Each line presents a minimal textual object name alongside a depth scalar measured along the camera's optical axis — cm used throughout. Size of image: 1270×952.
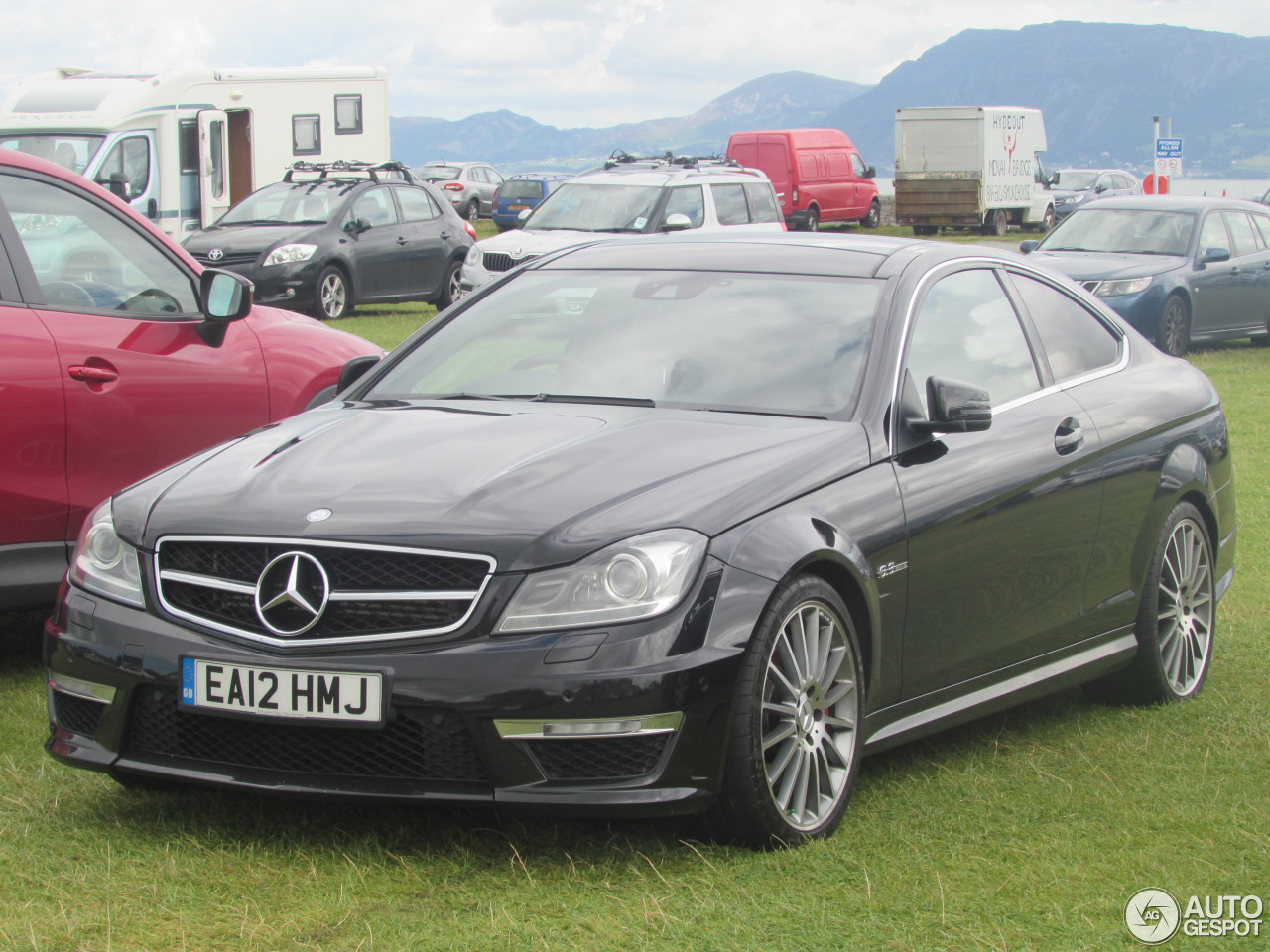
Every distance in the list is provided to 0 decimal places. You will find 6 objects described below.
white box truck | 4481
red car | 577
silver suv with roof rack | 2106
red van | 4197
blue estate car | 1852
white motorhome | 2567
